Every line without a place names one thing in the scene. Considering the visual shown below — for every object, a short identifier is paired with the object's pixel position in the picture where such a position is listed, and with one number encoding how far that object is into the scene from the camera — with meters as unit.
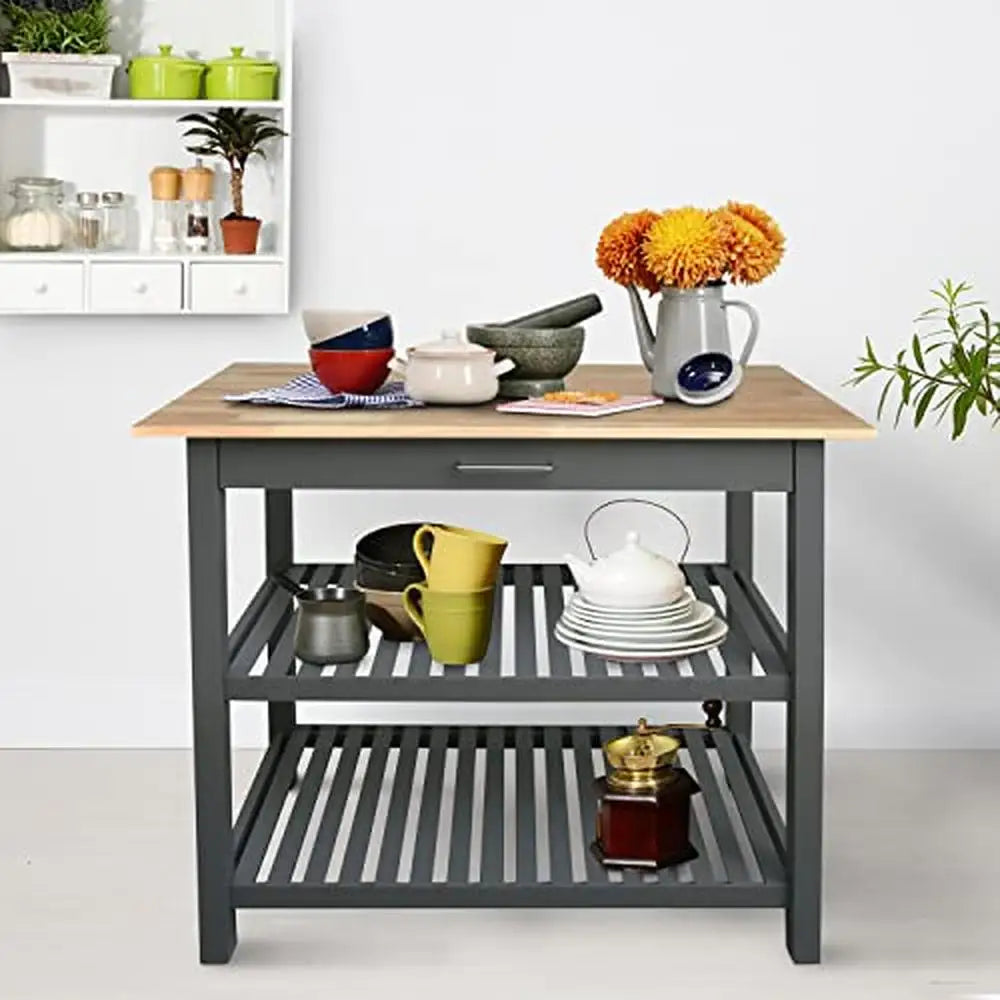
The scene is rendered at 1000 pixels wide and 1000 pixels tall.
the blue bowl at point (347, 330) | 2.90
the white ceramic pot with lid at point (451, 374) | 2.82
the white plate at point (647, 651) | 2.84
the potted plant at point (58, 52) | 3.63
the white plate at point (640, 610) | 2.88
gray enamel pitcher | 2.89
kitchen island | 2.71
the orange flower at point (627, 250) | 2.92
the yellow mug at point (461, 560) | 2.83
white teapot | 2.88
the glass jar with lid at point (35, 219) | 3.69
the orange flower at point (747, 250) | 2.84
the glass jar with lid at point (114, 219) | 3.75
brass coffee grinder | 2.90
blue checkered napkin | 2.83
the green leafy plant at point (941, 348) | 3.83
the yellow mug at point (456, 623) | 2.83
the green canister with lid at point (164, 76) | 3.64
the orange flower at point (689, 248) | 2.83
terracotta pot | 3.69
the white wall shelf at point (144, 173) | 3.69
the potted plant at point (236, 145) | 3.64
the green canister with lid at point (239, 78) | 3.64
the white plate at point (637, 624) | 2.87
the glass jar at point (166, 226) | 3.74
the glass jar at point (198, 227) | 3.72
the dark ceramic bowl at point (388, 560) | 3.05
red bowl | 2.88
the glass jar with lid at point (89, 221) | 3.74
